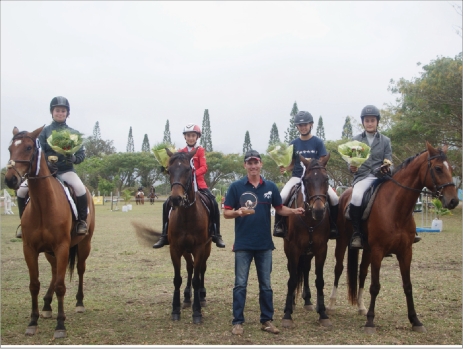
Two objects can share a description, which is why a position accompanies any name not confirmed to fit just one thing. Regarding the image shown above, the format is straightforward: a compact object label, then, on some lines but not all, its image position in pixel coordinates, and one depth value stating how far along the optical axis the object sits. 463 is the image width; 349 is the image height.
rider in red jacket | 7.52
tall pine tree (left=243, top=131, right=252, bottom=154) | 72.94
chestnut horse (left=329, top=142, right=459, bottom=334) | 6.08
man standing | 6.00
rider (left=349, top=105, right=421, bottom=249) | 6.95
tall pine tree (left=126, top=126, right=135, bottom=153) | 87.56
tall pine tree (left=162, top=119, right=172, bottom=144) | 70.12
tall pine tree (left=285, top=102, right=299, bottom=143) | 53.47
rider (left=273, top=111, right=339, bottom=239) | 7.09
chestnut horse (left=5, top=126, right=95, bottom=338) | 5.92
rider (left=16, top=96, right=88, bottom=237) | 6.86
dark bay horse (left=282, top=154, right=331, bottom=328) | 6.21
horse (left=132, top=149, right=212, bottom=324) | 6.46
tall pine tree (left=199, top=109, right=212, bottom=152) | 69.62
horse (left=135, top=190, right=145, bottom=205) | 51.47
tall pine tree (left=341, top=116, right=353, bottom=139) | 58.00
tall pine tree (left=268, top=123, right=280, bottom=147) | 72.19
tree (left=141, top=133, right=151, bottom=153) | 82.38
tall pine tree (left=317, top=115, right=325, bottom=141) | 67.38
